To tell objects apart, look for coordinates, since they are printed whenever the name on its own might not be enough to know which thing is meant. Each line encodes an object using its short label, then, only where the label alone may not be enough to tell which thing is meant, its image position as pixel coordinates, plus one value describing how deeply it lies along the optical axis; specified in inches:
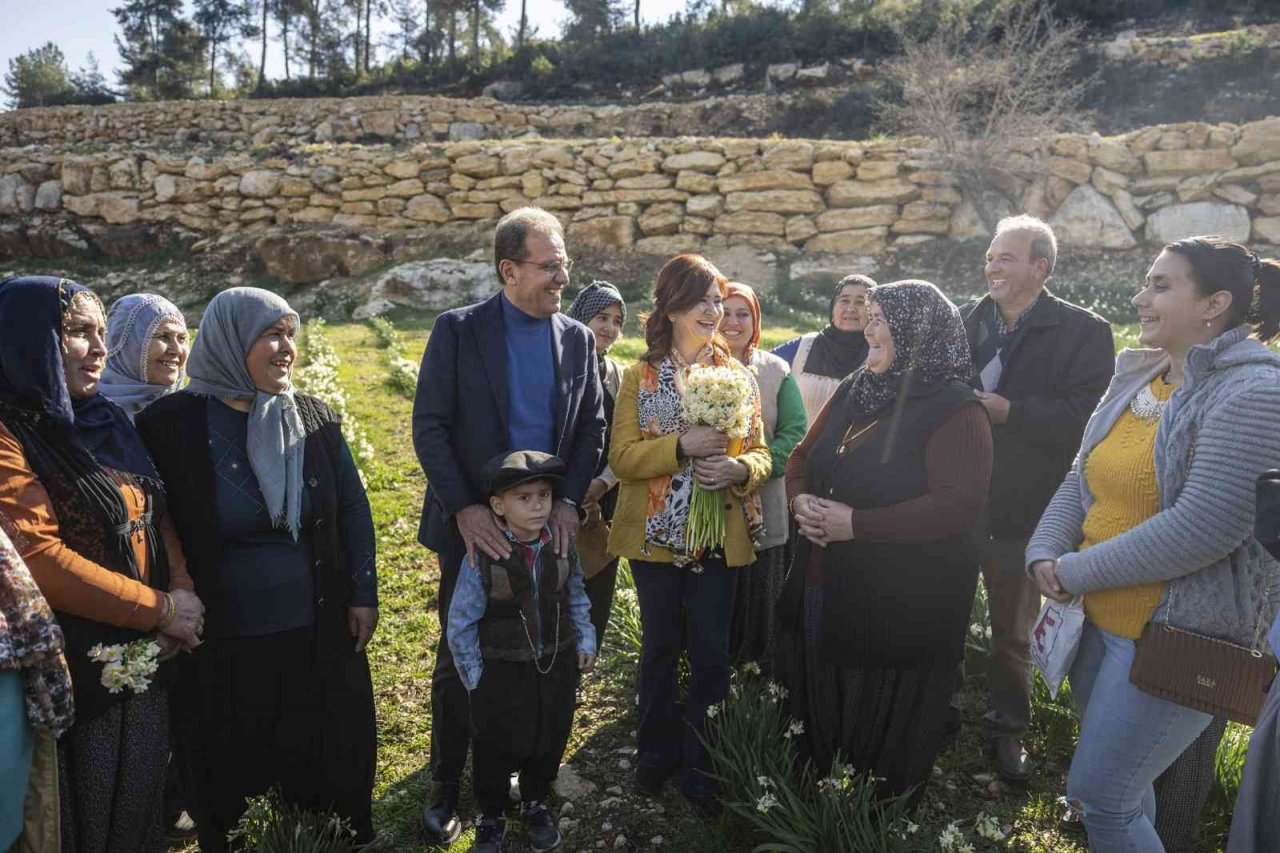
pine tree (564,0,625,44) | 1208.2
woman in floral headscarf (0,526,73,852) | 68.2
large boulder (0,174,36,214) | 565.6
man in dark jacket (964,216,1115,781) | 122.6
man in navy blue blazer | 107.0
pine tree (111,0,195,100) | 1299.2
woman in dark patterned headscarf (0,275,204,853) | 73.4
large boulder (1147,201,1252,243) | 414.6
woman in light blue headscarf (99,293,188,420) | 112.1
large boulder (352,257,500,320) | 474.3
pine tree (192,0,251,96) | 1396.4
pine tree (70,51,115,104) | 1191.4
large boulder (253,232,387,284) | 516.4
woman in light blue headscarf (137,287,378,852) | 90.6
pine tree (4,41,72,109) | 1328.1
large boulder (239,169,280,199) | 546.3
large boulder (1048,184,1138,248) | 433.7
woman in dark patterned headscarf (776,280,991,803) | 95.7
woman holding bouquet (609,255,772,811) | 109.4
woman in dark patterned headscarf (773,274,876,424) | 147.9
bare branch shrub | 460.8
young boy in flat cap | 100.9
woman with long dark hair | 76.2
